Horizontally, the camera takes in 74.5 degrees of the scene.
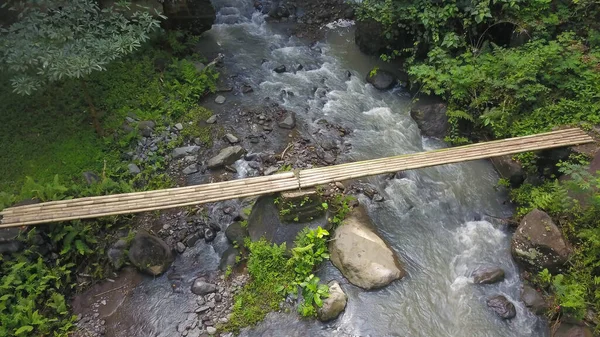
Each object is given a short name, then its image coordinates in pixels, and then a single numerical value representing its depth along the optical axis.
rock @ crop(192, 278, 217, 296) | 7.42
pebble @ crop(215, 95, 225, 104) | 11.38
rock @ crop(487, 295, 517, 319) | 7.01
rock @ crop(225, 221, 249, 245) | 7.98
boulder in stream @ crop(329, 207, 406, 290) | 7.39
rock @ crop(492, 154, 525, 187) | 8.62
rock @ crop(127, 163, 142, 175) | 9.12
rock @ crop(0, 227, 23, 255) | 7.16
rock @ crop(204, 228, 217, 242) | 8.21
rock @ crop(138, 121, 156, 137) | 9.99
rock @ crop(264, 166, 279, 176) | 9.29
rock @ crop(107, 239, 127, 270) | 7.68
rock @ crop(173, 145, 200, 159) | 9.75
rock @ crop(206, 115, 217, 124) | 10.64
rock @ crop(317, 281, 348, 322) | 6.96
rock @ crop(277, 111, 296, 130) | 10.57
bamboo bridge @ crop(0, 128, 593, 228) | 7.45
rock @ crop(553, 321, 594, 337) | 6.35
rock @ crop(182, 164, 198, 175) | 9.41
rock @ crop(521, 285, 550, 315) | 6.98
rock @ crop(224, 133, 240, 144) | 10.13
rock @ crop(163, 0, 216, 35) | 12.65
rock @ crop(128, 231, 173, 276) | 7.62
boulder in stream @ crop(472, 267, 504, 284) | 7.45
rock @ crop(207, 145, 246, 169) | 9.49
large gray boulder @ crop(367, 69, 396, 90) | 11.83
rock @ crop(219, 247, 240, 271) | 7.77
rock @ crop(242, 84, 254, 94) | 11.77
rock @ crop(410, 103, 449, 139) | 10.31
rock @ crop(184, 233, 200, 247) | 8.16
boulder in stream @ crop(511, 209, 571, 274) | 7.05
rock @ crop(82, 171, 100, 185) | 8.55
